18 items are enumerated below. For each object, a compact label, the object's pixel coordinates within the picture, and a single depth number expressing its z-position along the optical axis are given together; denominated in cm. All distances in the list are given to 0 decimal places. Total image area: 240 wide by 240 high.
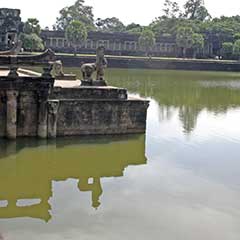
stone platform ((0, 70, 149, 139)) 1719
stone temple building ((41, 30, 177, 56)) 9575
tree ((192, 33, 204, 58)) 9606
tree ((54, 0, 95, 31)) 12681
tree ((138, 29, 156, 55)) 9381
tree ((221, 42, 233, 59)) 9824
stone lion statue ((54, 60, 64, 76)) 2395
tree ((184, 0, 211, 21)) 13438
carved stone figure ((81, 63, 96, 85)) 2005
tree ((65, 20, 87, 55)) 8859
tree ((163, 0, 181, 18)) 12725
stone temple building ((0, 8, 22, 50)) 8350
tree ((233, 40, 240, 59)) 9431
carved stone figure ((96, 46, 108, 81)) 1992
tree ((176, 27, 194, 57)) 9538
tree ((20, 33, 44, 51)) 7619
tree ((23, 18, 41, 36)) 8311
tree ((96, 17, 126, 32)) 14950
